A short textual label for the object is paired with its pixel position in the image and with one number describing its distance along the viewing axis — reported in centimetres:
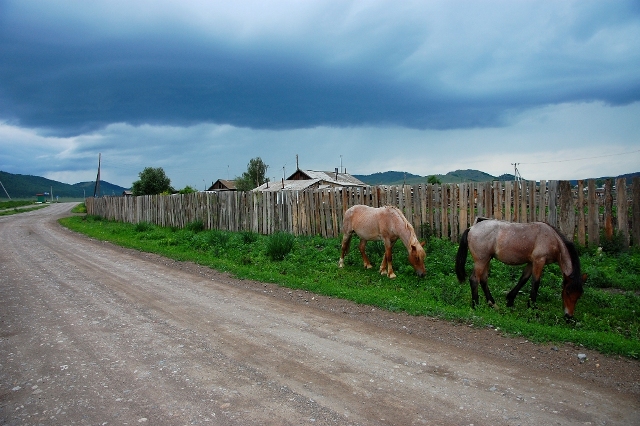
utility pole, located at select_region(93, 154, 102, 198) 5408
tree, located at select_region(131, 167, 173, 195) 6638
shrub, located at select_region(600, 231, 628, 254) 1038
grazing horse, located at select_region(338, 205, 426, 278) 955
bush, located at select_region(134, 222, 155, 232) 2186
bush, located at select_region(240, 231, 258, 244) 1522
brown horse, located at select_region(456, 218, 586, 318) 678
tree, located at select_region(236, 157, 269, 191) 7221
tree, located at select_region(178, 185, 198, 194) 5697
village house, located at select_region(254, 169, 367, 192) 4041
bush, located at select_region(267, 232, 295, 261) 1241
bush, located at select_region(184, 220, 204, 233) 2039
